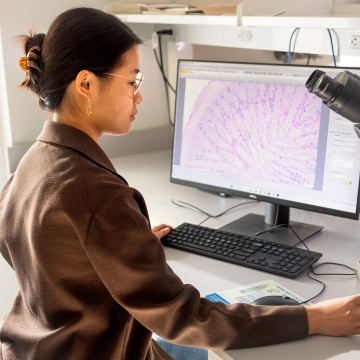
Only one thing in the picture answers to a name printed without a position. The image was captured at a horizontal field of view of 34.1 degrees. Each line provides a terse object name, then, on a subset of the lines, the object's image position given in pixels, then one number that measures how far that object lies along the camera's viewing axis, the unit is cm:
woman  97
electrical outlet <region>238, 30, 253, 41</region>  193
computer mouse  112
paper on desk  119
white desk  101
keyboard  131
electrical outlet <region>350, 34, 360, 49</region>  157
